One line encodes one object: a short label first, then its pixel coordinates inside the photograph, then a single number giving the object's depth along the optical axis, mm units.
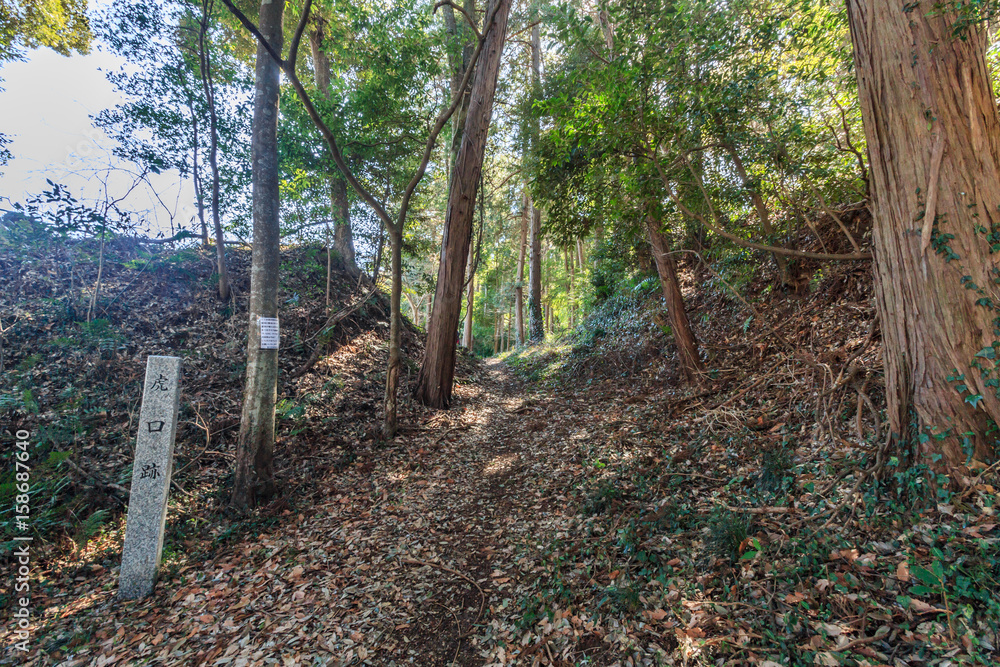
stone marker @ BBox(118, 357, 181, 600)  3475
